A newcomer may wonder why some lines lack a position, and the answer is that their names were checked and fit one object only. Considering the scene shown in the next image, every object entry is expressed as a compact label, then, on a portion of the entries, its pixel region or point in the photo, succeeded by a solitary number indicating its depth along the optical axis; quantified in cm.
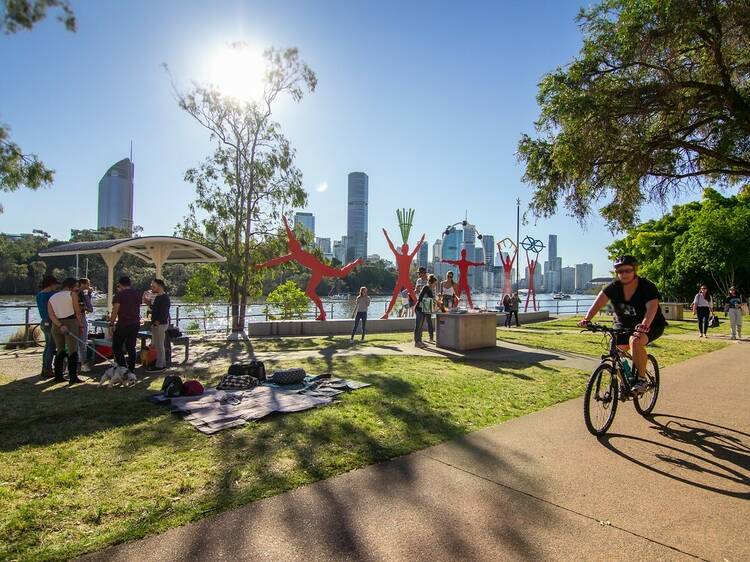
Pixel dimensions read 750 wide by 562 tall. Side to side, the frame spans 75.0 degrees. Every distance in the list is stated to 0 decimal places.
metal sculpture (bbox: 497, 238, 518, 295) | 3259
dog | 694
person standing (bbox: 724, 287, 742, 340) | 1516
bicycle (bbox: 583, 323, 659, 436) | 482
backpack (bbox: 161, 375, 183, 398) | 614
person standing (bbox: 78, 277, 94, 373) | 850
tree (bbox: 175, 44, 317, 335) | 1741
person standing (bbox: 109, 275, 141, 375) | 773
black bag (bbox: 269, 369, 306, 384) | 684
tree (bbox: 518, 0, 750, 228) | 815
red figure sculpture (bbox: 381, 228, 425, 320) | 2472
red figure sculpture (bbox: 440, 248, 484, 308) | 2702
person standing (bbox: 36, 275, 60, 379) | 779
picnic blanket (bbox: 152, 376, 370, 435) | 509
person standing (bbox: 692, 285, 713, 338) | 1582
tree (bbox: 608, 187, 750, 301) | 3622
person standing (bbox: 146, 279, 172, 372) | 845
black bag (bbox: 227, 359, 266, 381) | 723
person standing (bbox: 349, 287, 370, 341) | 1449
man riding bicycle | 505
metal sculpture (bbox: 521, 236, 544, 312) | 3681
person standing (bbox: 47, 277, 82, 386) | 735
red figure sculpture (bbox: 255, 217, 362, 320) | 1777
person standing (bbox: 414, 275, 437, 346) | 1226
